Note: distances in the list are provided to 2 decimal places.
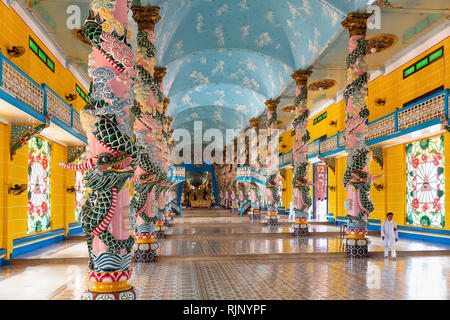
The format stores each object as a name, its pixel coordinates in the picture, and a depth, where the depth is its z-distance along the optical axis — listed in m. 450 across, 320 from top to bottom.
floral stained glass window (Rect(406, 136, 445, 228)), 14.18
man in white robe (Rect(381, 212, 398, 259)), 10.74
